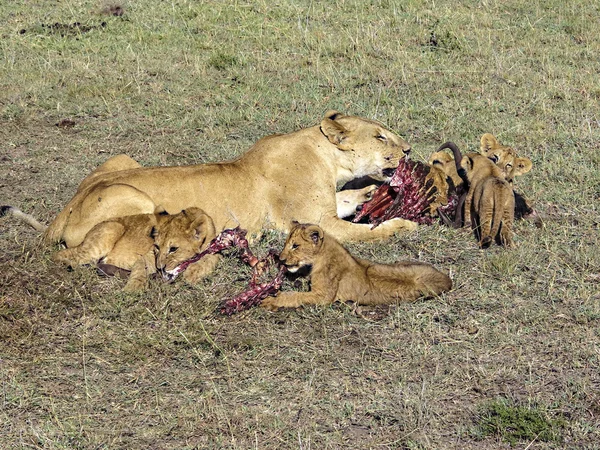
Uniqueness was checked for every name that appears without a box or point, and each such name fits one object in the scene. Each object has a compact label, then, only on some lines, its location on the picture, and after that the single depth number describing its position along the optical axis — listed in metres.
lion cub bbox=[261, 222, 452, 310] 10.48
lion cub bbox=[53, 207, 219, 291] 11.12
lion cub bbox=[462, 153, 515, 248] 12.16
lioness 11.63
